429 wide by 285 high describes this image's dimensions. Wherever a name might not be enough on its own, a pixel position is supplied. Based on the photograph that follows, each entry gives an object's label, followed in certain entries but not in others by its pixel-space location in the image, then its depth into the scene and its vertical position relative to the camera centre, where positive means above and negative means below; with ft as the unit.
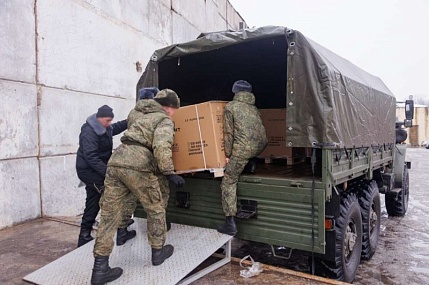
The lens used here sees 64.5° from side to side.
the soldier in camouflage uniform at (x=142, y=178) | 9.48 -1.24
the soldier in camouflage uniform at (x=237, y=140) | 11.23 -0.21
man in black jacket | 12.65 -0.89
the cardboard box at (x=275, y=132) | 16.46 +0.07
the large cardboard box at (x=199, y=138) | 11.33 -0.14
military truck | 10.27 -0.94
